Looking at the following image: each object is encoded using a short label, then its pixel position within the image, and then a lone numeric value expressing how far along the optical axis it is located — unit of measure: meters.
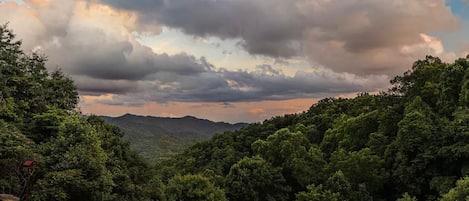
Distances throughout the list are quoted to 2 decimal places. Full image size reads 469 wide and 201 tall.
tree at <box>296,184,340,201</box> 48.19
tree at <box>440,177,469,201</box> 33.12
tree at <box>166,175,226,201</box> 47.25
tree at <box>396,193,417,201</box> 39.01
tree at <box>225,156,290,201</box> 55.16
